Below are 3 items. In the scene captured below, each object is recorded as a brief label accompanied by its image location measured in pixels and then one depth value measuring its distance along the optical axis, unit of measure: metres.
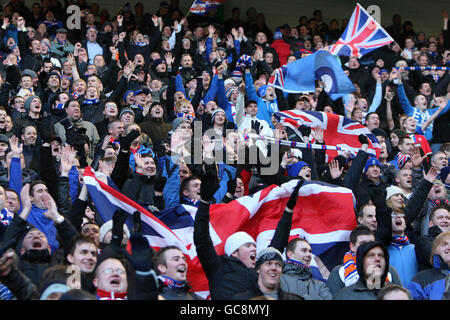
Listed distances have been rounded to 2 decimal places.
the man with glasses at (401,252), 7.53
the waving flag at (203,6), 14.30
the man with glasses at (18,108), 10.06
